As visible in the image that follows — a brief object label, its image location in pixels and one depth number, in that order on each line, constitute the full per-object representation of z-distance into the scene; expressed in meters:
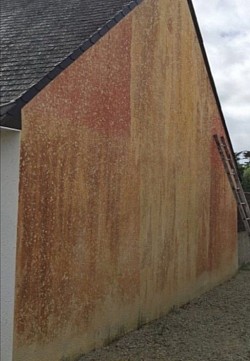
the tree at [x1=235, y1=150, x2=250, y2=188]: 27.91
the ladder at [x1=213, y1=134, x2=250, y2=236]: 14.41
